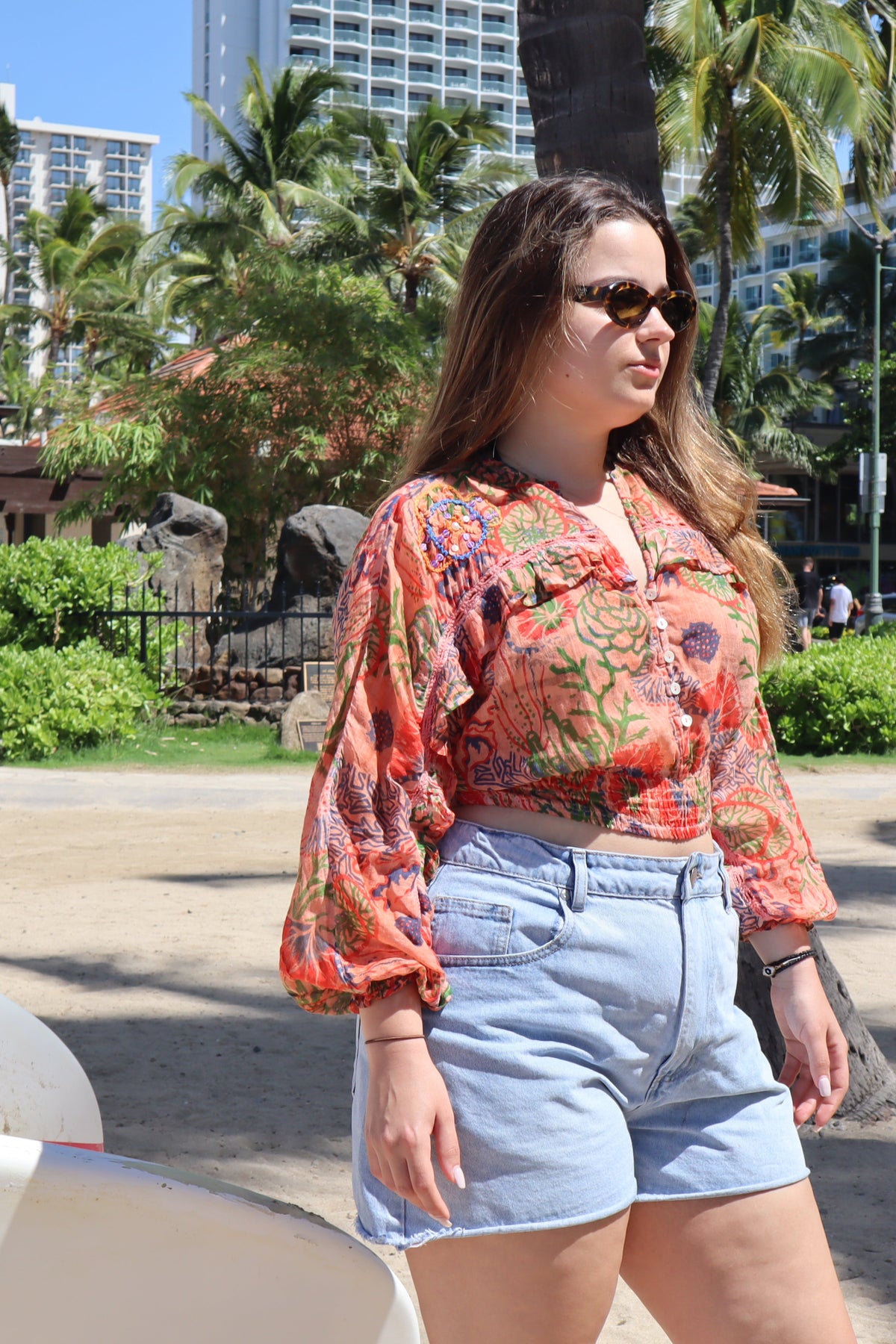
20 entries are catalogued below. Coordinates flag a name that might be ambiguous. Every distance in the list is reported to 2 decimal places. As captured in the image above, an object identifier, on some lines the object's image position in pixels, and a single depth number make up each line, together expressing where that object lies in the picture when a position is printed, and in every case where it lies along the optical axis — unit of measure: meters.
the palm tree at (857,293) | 44.28
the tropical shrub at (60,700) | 10.80
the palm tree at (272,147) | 31.61
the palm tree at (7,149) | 38.97
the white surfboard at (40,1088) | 1.91
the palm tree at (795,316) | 51.84
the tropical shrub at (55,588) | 11.84
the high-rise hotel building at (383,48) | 93.19
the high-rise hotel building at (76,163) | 169.50
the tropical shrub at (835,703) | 11.46
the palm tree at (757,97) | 19.09
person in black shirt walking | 22.97
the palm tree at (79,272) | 39.56
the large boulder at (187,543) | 14.91
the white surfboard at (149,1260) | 1.18
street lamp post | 25.72
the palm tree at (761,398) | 42.81
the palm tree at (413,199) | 28.03
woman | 1.42
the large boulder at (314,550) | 14.44
